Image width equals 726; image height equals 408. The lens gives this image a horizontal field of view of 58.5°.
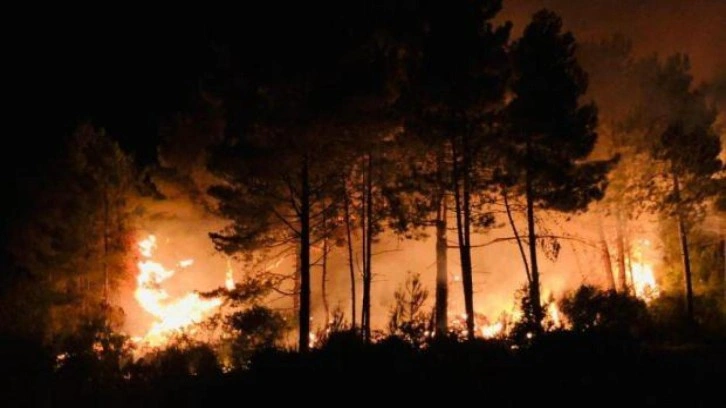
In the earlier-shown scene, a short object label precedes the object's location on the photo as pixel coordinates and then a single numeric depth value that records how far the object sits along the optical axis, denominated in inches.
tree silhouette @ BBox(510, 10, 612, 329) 696.4
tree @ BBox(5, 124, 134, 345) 994.1
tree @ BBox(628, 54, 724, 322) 842.8
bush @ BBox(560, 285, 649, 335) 526.8
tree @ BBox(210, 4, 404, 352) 618.8
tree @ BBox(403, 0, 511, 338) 679.1
